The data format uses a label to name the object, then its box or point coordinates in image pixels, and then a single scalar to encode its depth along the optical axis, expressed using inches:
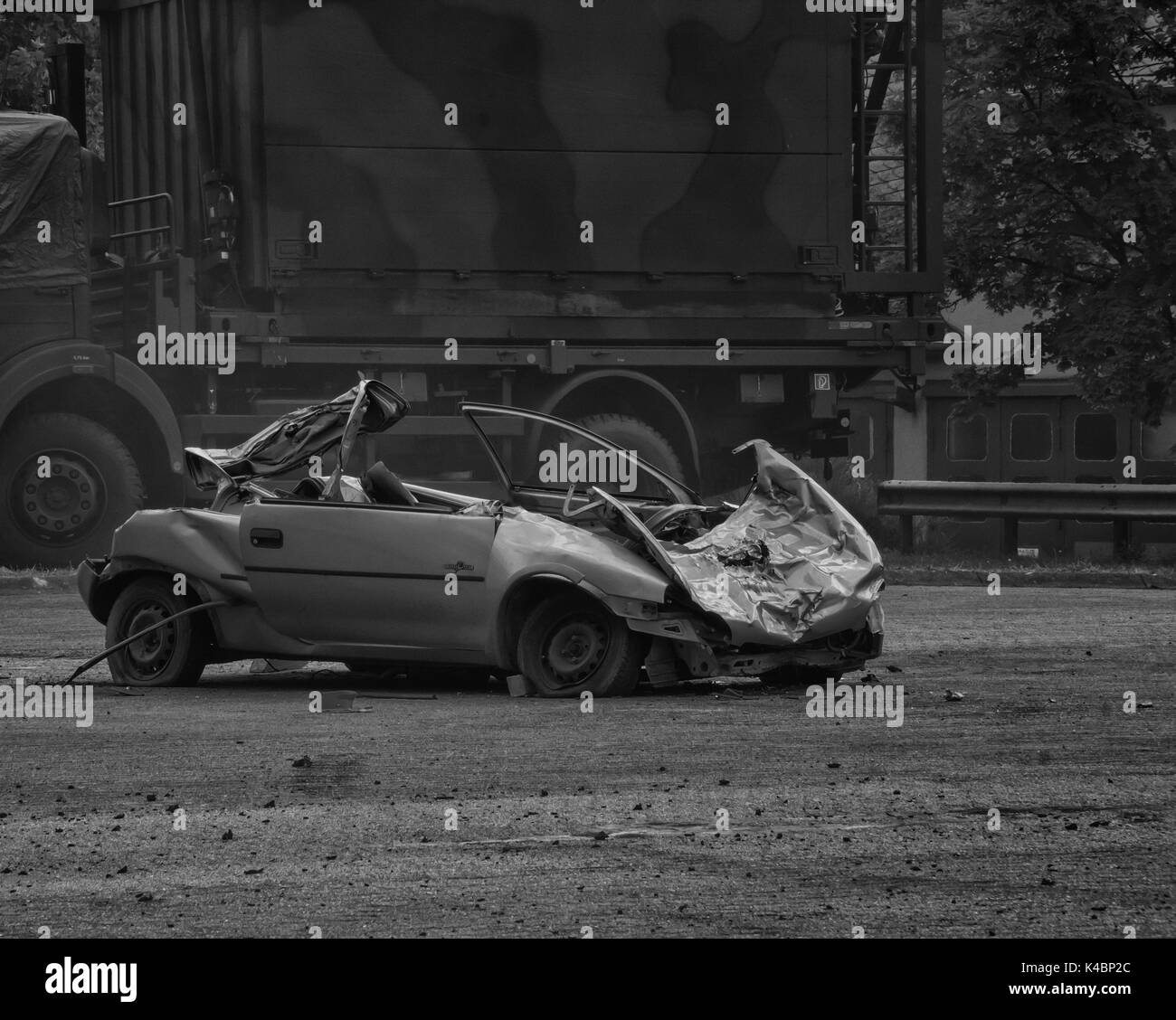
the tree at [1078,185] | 800.9
